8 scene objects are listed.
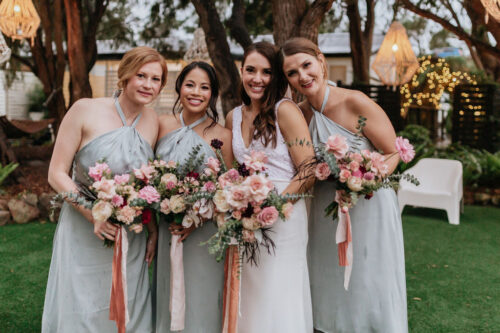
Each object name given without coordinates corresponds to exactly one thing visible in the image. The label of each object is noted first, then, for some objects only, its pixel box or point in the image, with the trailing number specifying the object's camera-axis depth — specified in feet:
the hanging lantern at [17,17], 22.47
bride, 8.45
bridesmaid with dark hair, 9.21
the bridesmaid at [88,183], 8.61
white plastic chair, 23.52
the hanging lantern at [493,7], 14.50
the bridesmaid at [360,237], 9.09
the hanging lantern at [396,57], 27.58
